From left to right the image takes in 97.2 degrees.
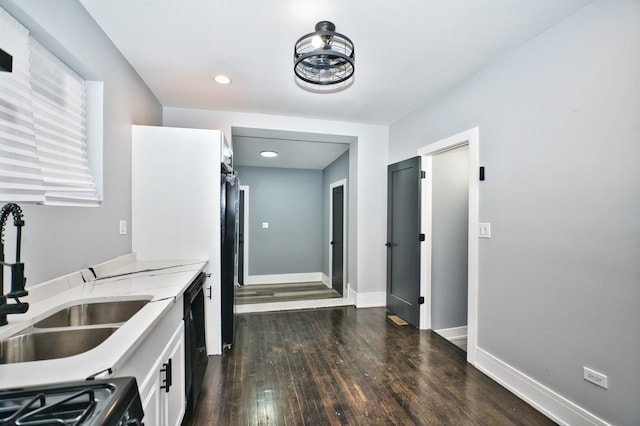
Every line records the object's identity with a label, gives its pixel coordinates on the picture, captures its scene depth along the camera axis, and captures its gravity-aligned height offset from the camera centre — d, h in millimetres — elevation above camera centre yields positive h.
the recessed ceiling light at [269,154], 4777 +1090
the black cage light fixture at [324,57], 1621 +982
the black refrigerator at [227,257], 2727 -387
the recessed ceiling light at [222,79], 2639 +1317
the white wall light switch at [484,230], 2379 -111
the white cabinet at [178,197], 2500 +181
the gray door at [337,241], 5176 -454
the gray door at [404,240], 3348 -288
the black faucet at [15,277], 979 -211
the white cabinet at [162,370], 1129 -718
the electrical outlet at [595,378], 1605 -936
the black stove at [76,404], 615 -442
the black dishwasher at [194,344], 1755 -853
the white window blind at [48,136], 1334 +451
